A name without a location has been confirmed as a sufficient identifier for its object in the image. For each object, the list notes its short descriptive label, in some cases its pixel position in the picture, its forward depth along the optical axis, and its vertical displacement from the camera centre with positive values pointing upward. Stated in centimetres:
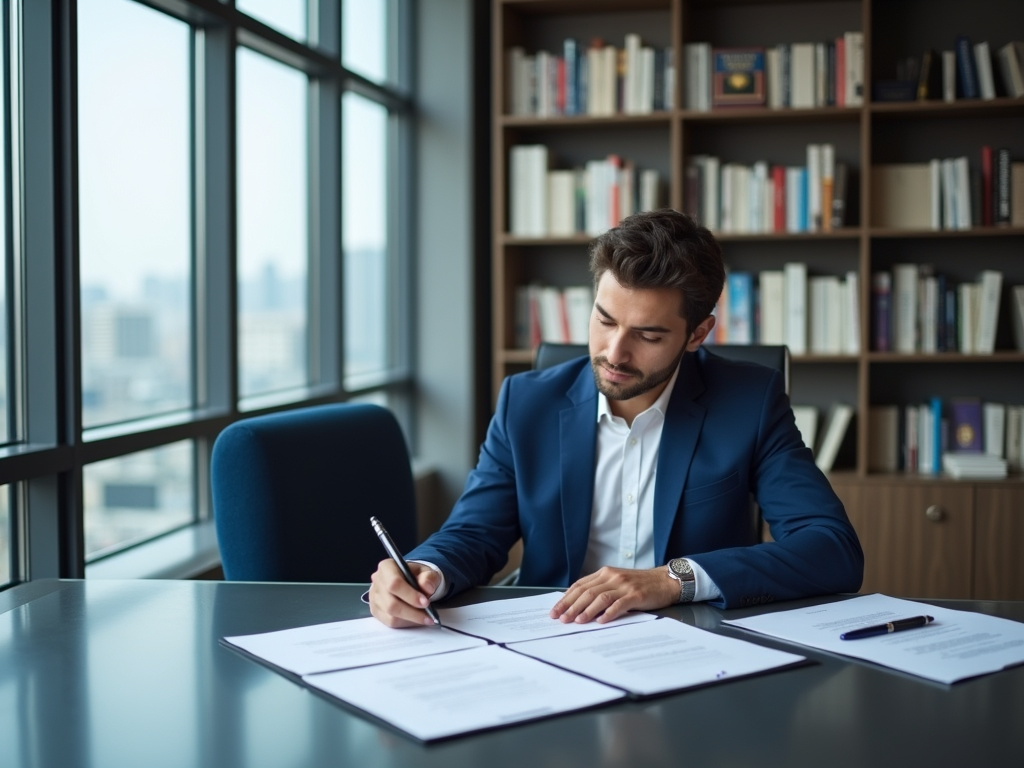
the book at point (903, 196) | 409 +42
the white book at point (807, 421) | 420 -41
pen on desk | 141 -41
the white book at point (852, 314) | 406 -1
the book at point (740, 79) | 407 +85
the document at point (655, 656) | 124 -41
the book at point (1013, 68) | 392 +85
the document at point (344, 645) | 131 -41
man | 200 -25
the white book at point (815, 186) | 408 +46
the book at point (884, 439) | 414 -47
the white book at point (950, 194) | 400 +42
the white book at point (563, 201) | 428 +42
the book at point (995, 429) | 407 -43
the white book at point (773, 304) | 414 +3
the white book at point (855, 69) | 397 +86
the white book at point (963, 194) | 397 +41
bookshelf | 391 +47
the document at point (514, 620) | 142 -41
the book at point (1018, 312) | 403 +0
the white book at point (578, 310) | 431 +0
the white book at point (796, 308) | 411 +1
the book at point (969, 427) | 410 -43
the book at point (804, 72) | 405 +86
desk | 104 -41
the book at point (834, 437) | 412 -47
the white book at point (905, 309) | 407 +1
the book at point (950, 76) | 396 +83
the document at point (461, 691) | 111 -40
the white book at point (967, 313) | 402 -1
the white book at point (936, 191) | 401 +43
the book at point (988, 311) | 399 +0
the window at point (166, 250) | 240 +17
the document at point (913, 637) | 131 -41
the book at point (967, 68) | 395 +86
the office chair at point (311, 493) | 193 -33
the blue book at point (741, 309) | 415 +1
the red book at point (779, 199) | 411 +41
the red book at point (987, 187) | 399 +44
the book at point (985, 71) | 394 +85
